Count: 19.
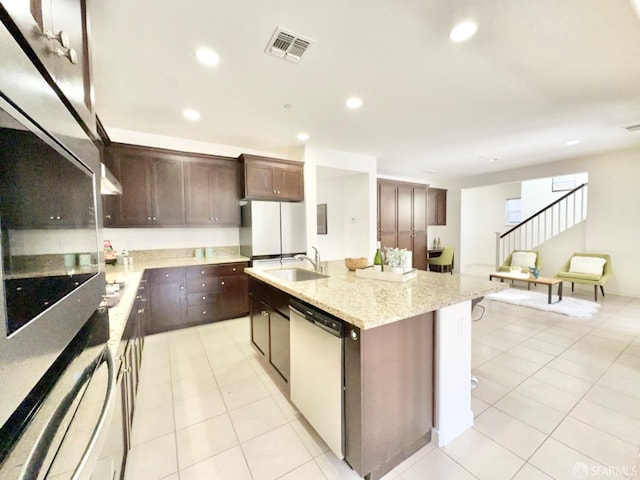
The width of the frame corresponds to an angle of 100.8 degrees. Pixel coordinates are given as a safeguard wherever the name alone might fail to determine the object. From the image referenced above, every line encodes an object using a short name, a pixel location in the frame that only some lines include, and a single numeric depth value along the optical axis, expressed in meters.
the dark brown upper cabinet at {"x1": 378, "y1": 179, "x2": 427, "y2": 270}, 5.94
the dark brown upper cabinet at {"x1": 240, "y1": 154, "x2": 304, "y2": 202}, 3.99
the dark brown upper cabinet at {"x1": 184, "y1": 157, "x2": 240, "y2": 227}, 3.81
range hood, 1.89
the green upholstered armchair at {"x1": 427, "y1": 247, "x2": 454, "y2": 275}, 6.90
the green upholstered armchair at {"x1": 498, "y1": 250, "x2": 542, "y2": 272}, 5.61
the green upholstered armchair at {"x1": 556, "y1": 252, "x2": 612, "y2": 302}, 4.62
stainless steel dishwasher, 1.46
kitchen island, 1.36
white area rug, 3.99
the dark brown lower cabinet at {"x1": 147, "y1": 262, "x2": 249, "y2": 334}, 3.41
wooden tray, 2.07
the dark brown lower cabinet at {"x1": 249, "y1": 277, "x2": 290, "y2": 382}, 2.09
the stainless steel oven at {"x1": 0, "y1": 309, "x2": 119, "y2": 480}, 0.45
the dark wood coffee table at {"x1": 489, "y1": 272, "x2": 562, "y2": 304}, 4.36
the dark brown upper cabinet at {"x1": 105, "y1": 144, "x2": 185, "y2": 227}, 3.37
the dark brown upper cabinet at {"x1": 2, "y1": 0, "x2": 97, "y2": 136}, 0.54
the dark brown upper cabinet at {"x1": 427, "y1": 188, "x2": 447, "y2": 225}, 7.17
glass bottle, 2.30
